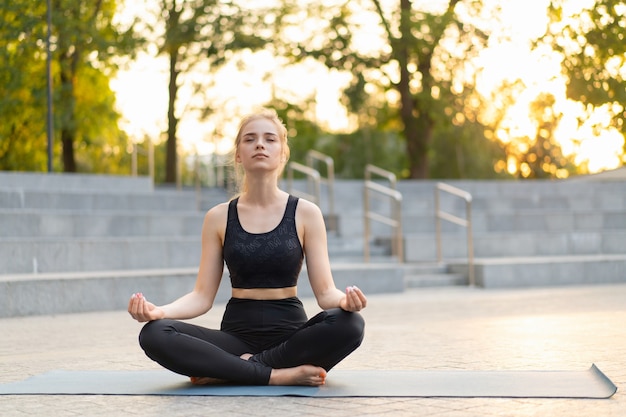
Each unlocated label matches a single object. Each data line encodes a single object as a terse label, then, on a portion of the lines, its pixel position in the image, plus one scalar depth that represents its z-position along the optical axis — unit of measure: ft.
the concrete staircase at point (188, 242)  34.99
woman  15.83
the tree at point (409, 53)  73.97
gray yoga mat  15.21
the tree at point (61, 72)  69.77
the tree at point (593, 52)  43.55
